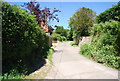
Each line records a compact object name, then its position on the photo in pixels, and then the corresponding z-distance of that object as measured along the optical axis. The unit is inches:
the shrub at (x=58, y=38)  1302.4
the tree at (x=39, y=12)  405.1
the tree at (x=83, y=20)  675.4
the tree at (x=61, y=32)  1791.8
